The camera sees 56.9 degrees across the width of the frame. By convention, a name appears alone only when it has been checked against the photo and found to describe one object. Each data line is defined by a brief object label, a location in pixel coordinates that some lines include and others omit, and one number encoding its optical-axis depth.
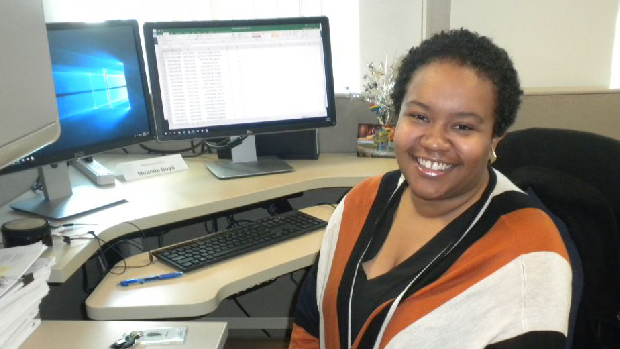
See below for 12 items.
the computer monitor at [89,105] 1.52
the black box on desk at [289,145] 1.97
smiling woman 0.89
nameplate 1.83
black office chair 0.94
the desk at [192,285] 1.19
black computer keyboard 1.38
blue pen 1.28
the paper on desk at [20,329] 1.02
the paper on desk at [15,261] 1.01
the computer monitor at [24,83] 0.71
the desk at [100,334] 1.07
